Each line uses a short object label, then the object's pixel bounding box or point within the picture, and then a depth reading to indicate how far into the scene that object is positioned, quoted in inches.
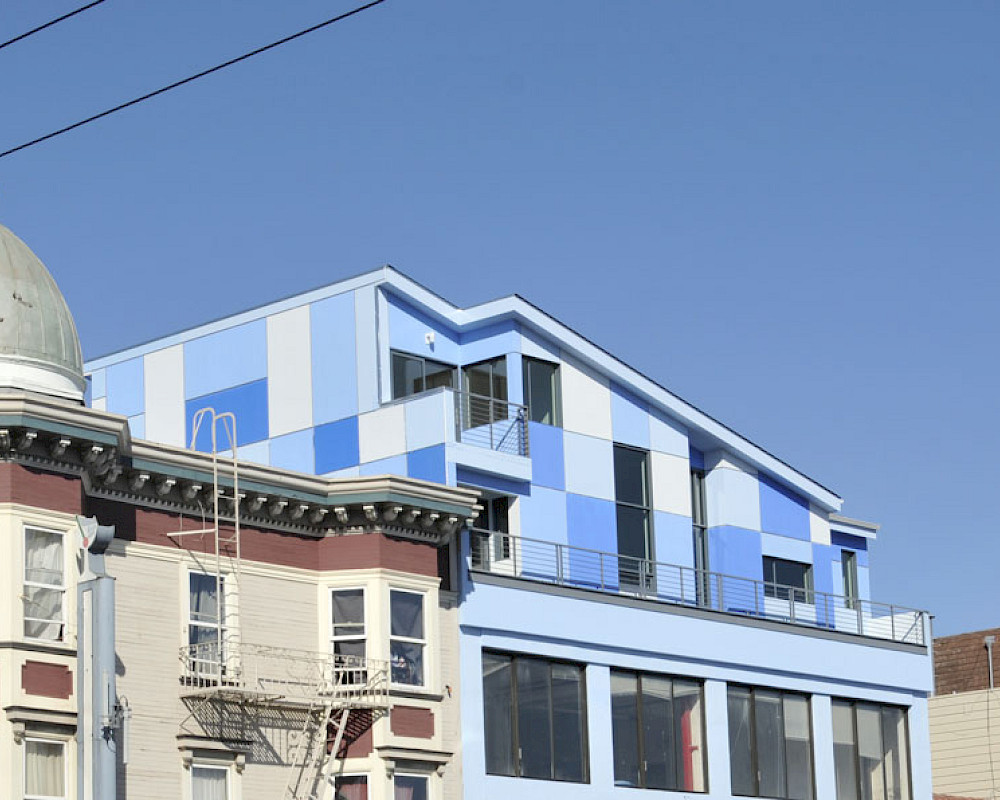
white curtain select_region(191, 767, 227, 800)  1318.9
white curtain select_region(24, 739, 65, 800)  1197.1
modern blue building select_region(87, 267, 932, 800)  1549.0
